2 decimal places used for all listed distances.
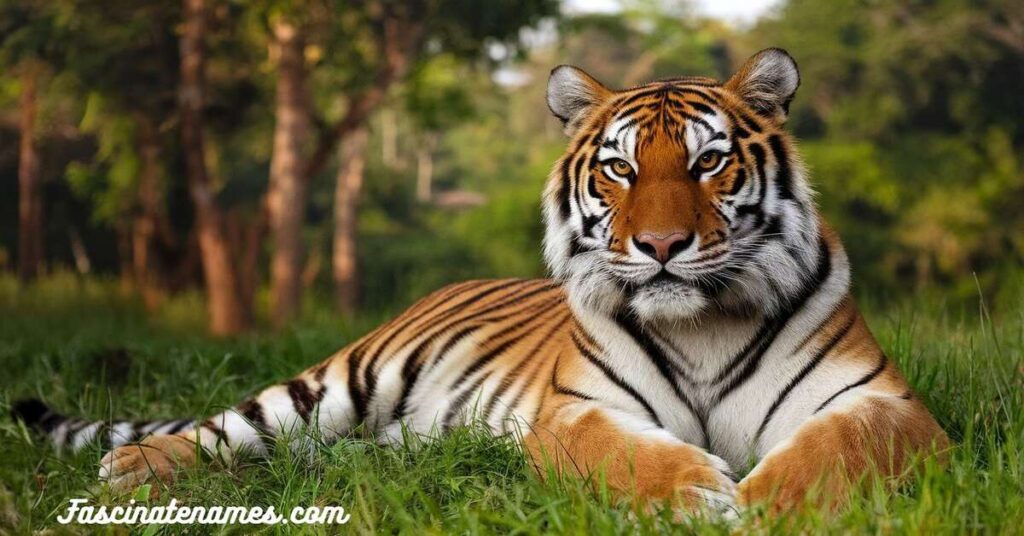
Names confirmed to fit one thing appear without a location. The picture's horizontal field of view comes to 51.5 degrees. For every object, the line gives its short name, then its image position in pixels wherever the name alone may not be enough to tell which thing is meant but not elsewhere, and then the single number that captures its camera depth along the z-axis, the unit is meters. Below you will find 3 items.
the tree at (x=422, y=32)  11.56
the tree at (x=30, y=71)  10.59
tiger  2.37
